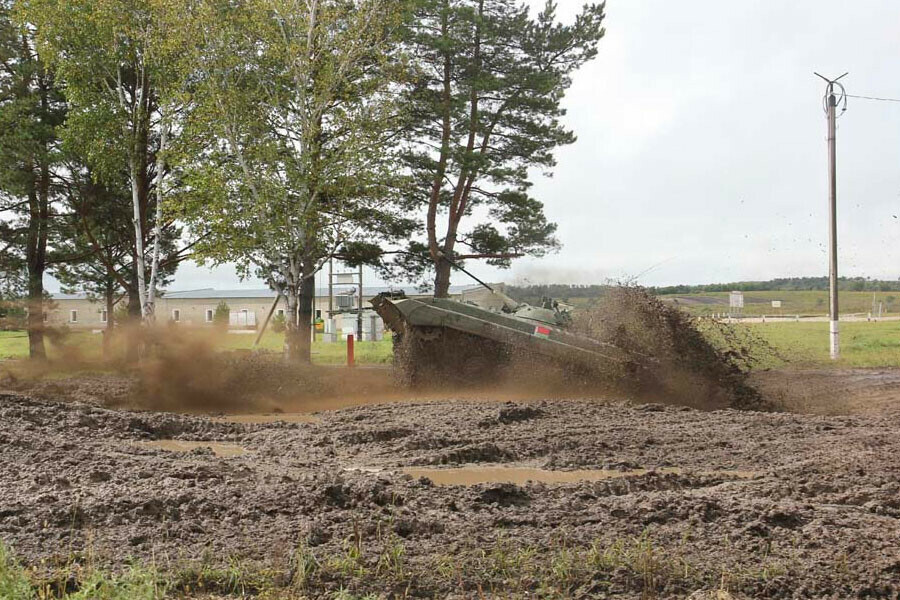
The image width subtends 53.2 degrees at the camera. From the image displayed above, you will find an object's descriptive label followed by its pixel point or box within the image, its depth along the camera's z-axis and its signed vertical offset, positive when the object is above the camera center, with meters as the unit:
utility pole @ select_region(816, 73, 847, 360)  20.58 +2.14
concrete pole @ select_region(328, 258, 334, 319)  32.44 +0.81
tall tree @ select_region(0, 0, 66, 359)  20.80 +3.68
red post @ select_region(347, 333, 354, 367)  20.48 -1.02
